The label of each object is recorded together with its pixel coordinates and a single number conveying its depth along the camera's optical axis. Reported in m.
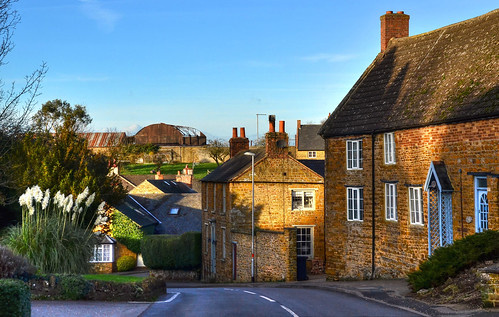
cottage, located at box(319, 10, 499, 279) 21.45
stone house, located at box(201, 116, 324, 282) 37.38
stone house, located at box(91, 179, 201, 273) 48.91
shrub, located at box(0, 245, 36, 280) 15.16
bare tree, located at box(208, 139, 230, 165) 102.43
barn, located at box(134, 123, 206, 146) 115.81
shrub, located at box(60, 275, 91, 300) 17.03
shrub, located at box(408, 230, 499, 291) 16.89
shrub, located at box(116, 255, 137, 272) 46.81
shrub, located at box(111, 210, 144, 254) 48.03
